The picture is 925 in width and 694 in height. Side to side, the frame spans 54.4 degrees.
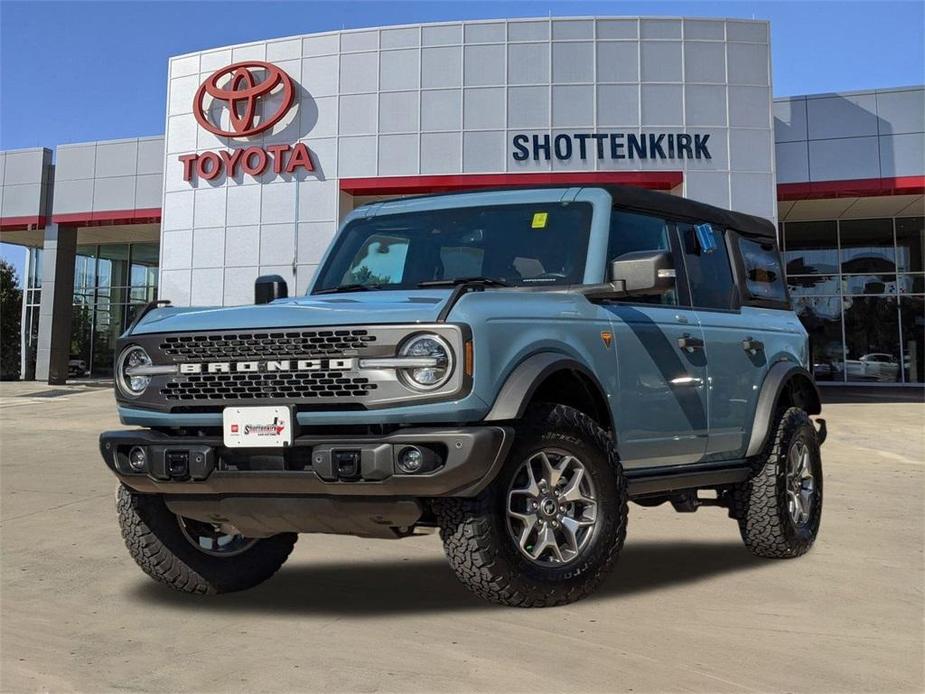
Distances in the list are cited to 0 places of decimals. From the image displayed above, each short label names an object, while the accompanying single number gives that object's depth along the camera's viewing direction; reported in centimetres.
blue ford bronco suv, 361
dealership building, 2055
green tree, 3361
